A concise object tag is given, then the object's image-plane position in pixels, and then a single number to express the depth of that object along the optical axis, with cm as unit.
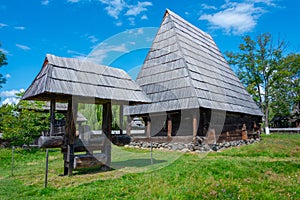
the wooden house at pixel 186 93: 1401
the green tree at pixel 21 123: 1540
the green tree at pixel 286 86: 3400
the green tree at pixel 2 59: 2333
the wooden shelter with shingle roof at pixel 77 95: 736
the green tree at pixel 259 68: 3406
